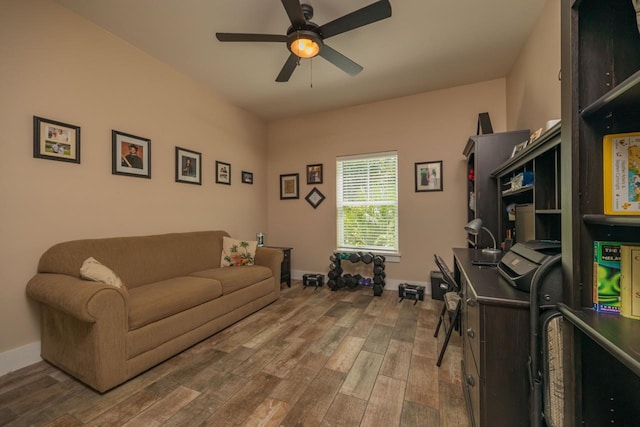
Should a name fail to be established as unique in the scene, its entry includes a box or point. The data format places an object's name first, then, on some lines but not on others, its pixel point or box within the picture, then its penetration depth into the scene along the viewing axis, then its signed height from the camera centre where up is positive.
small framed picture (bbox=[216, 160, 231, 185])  3.68 +0.62
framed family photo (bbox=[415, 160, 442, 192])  3.54 +0.53
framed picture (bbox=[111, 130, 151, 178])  2.49 +0.62
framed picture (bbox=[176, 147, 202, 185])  3.13 +0.62
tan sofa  1.63 -0.70
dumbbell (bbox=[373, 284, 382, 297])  3.55 -1.07
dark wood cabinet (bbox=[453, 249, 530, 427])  1.02 -0.60
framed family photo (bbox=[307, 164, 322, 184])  4.28 +0.68
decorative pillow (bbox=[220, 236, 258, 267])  3.25 -0.50
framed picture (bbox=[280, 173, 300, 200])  4.47 +0.50
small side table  3.96 -0.86
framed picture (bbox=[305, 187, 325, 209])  4.29 +0.28
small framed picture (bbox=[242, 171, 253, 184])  4.16 +0.62
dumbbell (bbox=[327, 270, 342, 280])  3.83 -0.92
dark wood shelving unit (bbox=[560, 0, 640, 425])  0.86 +0.11
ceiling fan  1.69 +1.37
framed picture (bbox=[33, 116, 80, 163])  1.98 +0.62
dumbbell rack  3.62 -0.84
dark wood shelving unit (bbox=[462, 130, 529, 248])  2.39 +0.43
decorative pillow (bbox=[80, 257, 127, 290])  1.82 -0.43
